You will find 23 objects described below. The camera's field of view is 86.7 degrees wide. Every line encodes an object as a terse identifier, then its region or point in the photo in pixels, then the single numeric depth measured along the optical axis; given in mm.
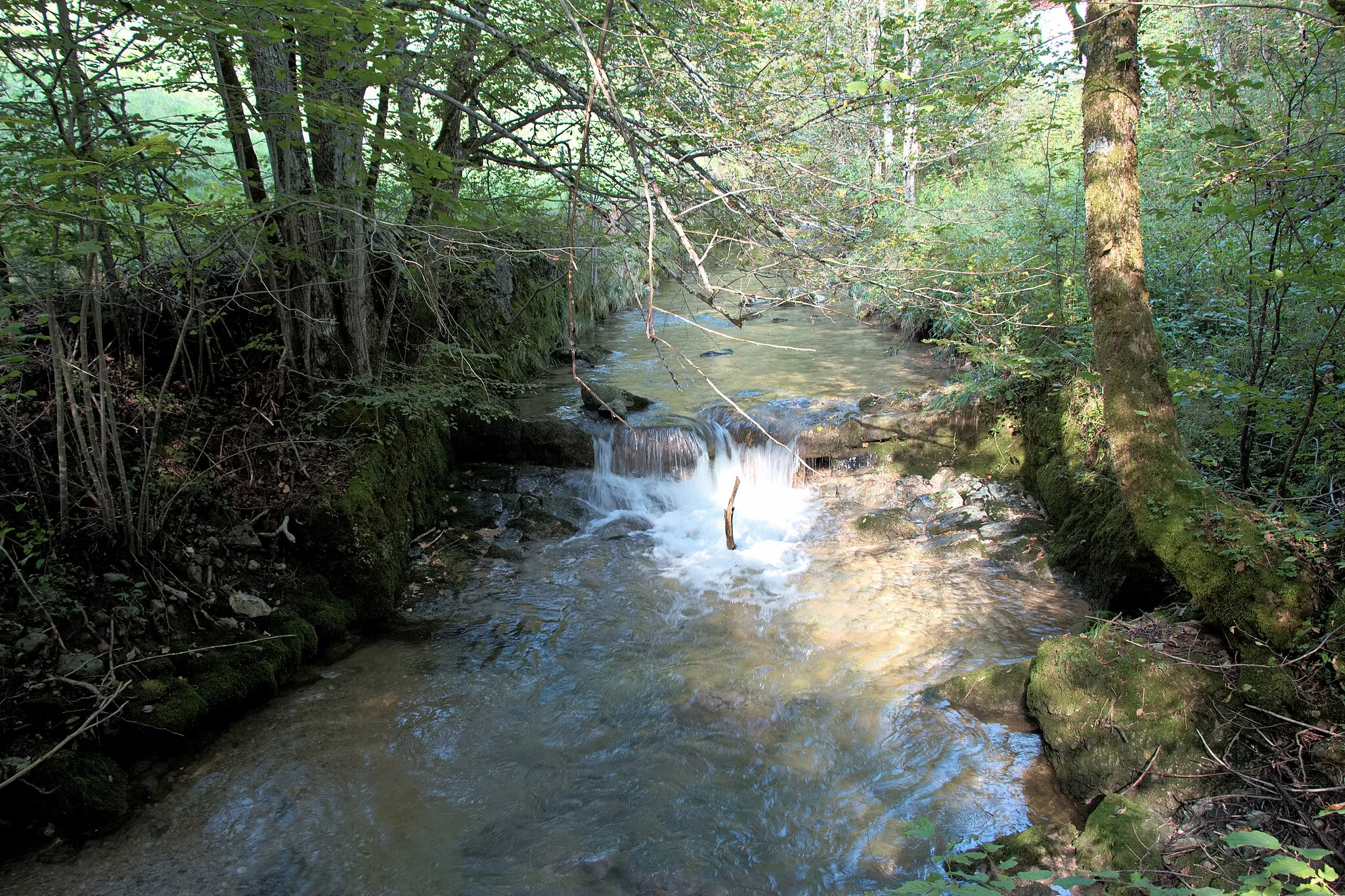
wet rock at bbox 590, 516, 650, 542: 8039
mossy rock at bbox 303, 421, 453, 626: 6055
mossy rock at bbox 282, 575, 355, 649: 5645
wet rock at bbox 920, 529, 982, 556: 7207
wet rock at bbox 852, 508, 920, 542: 7637
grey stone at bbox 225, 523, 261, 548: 5609
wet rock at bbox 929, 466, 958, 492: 8422
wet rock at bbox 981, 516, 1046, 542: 7301
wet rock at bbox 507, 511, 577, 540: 7883
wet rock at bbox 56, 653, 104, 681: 4230
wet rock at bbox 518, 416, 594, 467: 8977
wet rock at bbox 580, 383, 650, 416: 9586
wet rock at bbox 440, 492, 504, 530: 7785
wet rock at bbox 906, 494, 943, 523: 7918
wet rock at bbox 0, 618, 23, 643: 4145
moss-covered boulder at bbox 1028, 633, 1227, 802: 3920
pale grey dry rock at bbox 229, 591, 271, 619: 5273
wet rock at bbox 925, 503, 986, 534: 7652
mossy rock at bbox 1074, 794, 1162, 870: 3385
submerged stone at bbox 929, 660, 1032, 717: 4918
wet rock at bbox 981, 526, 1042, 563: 6953
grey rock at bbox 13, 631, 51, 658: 4164
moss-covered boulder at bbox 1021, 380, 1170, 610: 5629
